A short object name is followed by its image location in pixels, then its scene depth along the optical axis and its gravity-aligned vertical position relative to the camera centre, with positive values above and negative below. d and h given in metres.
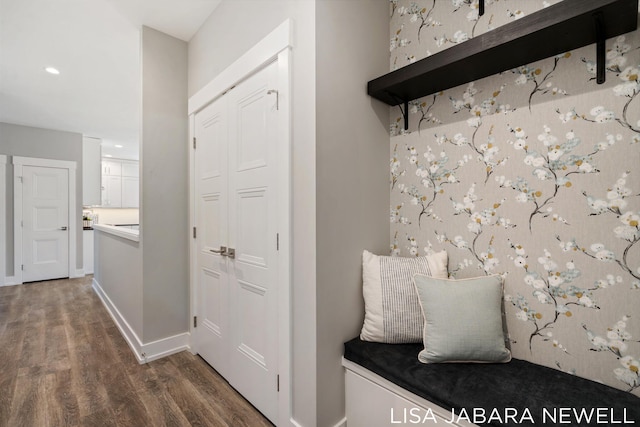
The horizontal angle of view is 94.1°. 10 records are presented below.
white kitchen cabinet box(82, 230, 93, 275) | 5.56 -0.69
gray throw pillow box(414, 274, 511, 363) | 1.24 -0.46
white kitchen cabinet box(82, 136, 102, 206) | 5.55 +0.81
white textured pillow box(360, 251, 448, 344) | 1.42 -0.40
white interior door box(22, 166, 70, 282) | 4.82 -0.15
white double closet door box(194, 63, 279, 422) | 1.60 -0.15
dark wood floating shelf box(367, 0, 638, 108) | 1.00 +0.66
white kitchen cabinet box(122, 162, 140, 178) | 7.27 +1.10
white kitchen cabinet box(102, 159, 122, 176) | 6.99 +1.11
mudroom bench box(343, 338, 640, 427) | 0.98 -0.65
